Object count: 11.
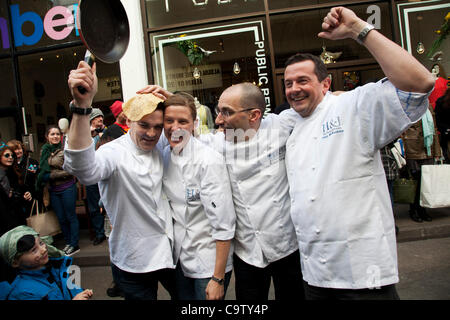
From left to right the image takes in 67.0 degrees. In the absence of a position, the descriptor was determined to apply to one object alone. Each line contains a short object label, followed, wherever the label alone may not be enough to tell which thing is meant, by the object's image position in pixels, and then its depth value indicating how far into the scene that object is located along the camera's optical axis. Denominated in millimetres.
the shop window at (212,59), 6637
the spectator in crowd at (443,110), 3975
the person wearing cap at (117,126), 4504
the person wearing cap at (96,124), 5531
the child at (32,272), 2592
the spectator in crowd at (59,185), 5547
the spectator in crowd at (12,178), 4949
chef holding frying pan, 1931
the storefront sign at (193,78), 6965
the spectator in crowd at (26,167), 5625
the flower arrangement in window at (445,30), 4529
